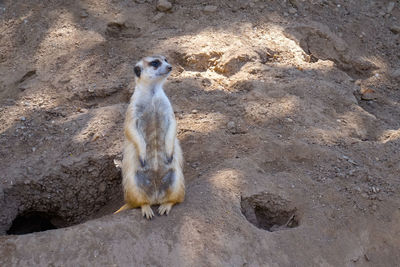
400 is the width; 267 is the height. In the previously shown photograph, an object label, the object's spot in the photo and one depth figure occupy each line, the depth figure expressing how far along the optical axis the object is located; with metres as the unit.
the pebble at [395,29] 5.31
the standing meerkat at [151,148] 2.82
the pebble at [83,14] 4.85
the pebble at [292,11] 5.15
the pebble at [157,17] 4.96
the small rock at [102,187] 3.57
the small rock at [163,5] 5.01
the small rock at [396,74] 4.79
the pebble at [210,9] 5.01
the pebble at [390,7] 5.51
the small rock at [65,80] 4.26
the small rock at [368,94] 4.46
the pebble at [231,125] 3.62
